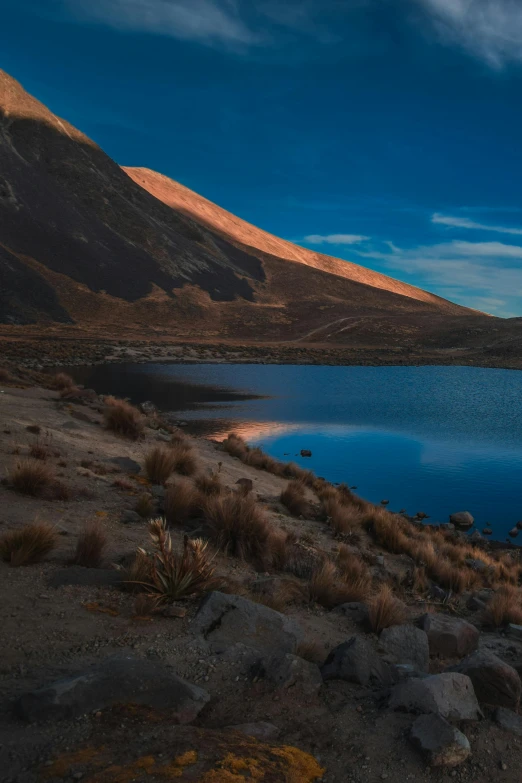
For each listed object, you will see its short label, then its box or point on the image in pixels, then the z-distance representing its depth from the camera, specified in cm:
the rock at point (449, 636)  606
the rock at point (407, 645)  557
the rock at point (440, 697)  396
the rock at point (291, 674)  434
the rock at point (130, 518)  834
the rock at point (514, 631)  695
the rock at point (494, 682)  438
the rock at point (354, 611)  651
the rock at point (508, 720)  398
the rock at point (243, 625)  494
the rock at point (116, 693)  337
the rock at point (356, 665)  462
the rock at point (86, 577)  562
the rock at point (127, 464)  1184
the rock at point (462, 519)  1531
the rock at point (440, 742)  347
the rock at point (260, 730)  362
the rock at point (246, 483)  1243
